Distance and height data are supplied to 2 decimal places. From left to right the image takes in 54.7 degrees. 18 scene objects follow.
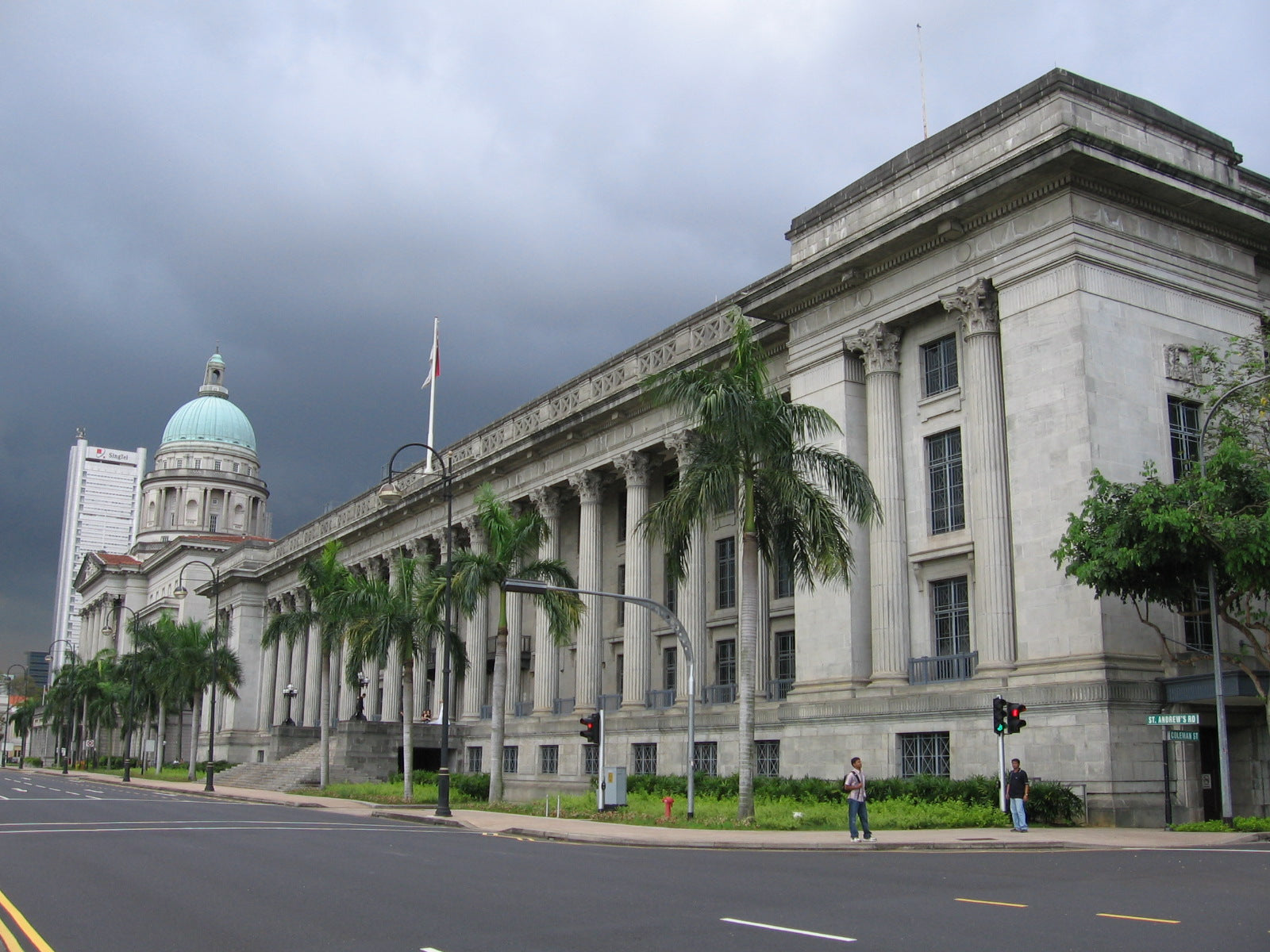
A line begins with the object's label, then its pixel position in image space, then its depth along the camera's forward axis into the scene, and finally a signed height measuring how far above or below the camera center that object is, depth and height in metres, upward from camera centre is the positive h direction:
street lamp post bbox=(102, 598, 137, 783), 73.38 -0.44
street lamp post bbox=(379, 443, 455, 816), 34.16 +1.13
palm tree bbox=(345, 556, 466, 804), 46.34 +2.88
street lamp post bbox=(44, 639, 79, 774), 100.43 -2.70
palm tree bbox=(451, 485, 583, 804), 40.16 +4.34
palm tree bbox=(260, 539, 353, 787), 51.16 +4.28
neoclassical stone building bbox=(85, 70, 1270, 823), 28.27 +7.59
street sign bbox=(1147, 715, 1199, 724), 24.94 -0.16
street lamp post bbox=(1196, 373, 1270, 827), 24.14 +0.06
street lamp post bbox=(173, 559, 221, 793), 57.75 -0.66
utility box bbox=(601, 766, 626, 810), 33.59 -2.13
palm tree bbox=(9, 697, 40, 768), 144.88 -1.46
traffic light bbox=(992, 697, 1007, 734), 26.20 -0.08
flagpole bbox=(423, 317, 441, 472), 65.56 +17.33
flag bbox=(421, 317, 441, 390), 65.56 +18.08
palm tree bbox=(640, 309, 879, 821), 27.94 +5.13
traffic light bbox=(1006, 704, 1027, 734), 26.14 -0.20
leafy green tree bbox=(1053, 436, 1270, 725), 23.78 +3.37
